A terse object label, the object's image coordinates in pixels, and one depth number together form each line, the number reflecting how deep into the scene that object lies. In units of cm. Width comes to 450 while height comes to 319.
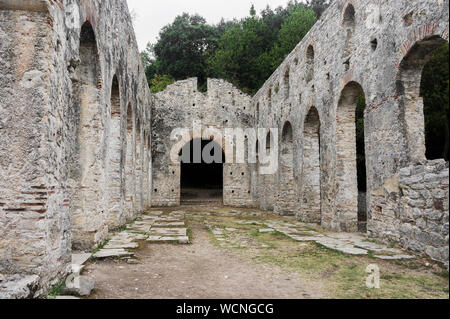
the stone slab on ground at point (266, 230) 802
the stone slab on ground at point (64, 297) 305
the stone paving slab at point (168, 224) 872
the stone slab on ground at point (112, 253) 487
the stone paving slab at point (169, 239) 638
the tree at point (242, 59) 2242
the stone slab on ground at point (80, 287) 323
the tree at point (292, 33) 2172
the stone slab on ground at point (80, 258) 445
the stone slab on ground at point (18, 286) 260
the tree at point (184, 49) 2723
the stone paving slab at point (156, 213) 1190
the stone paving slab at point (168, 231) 720
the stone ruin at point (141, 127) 308
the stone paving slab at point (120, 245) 558
